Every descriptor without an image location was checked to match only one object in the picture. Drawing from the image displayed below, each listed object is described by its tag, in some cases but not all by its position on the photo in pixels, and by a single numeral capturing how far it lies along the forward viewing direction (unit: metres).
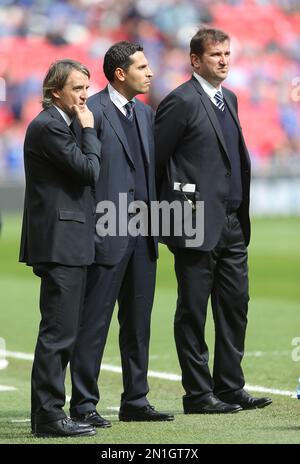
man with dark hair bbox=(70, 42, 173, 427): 12.97
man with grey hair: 11.93
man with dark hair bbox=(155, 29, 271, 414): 13.89
